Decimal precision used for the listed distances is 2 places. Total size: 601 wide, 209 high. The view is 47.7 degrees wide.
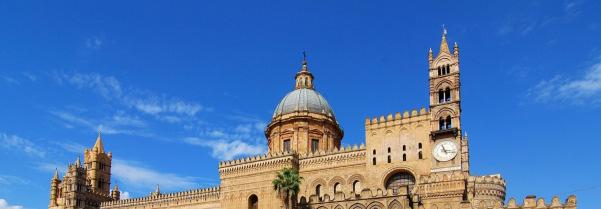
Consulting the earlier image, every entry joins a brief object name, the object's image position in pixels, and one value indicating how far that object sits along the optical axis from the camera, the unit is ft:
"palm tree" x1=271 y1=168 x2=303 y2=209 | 194.29
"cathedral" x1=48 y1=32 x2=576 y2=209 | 185.06
